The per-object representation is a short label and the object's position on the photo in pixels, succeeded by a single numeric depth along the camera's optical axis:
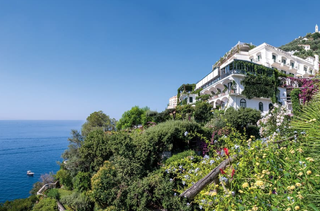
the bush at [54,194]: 15.41
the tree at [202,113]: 21.98
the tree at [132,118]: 30.33
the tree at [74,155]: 16.55
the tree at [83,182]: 13.66
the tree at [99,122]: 27.78
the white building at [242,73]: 23.72
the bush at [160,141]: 11.32
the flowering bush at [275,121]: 7.78
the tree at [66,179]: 17.57
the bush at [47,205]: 13.31
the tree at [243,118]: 16.73
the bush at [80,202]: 12.32
